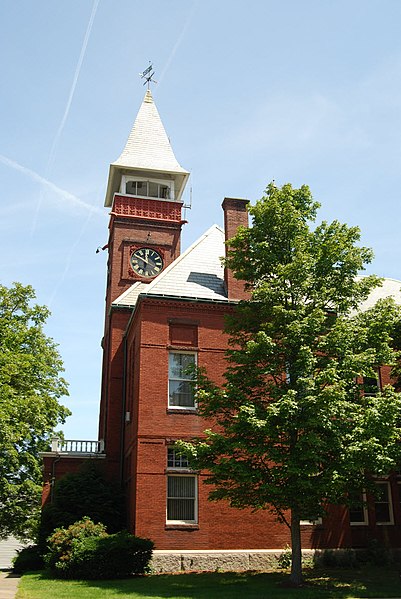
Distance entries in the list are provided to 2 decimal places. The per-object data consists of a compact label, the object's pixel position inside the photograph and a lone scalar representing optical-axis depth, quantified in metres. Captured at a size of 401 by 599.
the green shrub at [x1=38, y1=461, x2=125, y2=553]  23.98
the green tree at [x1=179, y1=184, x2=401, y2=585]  17.25
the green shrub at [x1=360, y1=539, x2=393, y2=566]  23.30
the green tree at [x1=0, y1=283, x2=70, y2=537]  30.42
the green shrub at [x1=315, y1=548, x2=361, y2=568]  23.14
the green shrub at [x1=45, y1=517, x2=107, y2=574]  20.09
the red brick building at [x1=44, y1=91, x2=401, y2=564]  23.20
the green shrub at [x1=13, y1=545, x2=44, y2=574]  24.17
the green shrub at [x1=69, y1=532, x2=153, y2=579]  19.77
